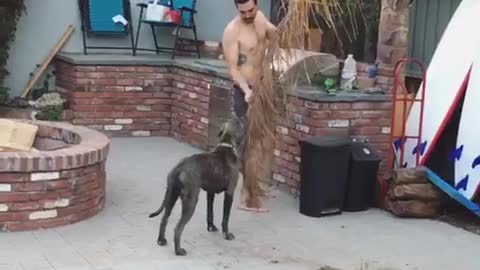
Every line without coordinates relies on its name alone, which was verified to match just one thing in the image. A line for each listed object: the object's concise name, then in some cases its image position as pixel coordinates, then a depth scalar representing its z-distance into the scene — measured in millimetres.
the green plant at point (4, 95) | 10391
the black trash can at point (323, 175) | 7105
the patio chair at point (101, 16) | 11078
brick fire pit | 6195
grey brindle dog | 5898
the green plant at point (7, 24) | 10375
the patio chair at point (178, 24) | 11188
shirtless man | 6957
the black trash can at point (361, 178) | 7293
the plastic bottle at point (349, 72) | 8062
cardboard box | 6852
